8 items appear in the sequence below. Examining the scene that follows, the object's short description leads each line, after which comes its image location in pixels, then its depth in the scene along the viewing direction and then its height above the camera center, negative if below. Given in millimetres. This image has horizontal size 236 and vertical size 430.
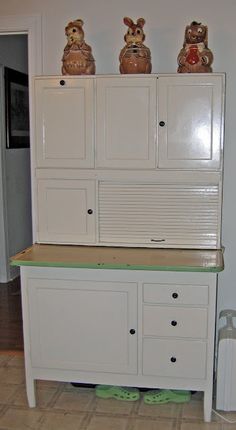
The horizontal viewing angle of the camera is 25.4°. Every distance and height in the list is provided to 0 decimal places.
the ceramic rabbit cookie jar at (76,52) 2730 +447
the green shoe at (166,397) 2707 -1328
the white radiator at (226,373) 2621 -1170
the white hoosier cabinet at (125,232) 2520 -497
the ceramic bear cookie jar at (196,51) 2615 +434
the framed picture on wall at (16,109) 4805 +277
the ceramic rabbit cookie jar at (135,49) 2680 +451
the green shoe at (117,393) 2738 -1327
